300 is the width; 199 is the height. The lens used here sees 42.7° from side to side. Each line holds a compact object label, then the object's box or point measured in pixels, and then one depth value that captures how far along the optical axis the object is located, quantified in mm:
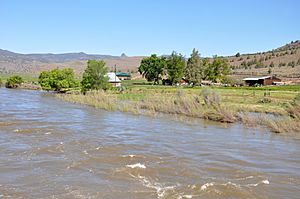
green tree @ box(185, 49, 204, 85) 79062
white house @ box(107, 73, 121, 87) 80188
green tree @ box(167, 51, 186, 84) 82750
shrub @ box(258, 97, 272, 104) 43406
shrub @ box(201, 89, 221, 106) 35312
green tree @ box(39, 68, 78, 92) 76925
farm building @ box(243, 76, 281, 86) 78438
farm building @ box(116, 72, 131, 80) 124900
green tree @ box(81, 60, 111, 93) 60688
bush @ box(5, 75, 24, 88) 95188
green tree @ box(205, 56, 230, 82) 80188
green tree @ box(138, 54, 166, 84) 91062
